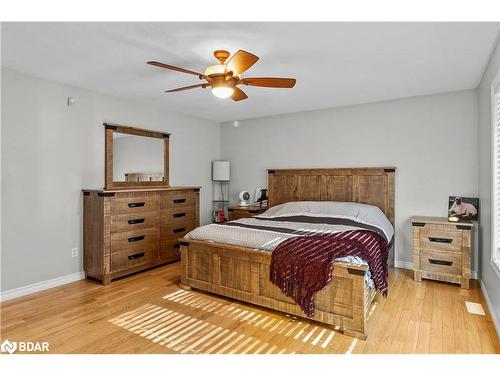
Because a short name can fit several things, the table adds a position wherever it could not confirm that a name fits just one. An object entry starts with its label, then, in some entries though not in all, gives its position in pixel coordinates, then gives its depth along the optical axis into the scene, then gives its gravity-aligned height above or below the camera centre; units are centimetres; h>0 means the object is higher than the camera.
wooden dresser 347 -50
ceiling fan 234 +88
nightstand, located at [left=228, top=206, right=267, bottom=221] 491 -38
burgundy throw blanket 239 -61
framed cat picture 353 -26
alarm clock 527 -16
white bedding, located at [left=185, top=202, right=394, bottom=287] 283 -42
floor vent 270 -111
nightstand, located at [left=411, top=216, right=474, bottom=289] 330 -71
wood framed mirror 386 +42
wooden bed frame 230 -72
